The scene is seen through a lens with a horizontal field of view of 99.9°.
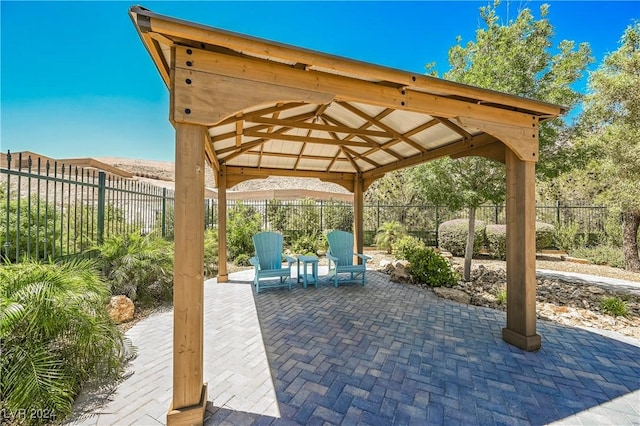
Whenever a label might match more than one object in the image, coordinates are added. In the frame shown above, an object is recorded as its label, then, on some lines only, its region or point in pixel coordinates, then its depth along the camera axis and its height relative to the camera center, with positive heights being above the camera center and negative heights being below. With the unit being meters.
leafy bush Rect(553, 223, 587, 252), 9.72 -0.70
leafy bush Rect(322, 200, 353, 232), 11.57 +0.13
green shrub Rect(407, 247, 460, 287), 5.68 -1.12
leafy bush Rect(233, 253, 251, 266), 8.05 -1.30
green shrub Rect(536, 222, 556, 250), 9.32 -0.54
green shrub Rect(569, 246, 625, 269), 8.24 -1.17
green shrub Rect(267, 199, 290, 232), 11.14 +0.11
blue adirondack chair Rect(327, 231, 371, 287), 5.85 -0.72
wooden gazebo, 1.88 +1.12
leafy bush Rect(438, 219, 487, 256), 9.30 -0.63
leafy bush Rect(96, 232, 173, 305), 4.06 -0.80
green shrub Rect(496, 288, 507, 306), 4.68 -1.40
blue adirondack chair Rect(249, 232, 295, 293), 5.45 -0.73
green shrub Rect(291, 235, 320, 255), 9.55 -0.99
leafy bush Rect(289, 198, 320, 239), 11.10 +0.00
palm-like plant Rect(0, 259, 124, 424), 1.84 -0.96
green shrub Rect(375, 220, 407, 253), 10.29 -0.62
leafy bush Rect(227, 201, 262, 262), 8.52 -0.56
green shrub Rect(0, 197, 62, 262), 3.43 -0.19
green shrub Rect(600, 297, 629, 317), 4.21 -1.41
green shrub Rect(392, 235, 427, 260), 7.67 -0.85
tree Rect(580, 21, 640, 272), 6.11 +2.48
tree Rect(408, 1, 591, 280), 5.18 +2.78
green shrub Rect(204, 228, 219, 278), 6.72 -1.01
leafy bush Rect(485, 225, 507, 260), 8.98 -0.74
